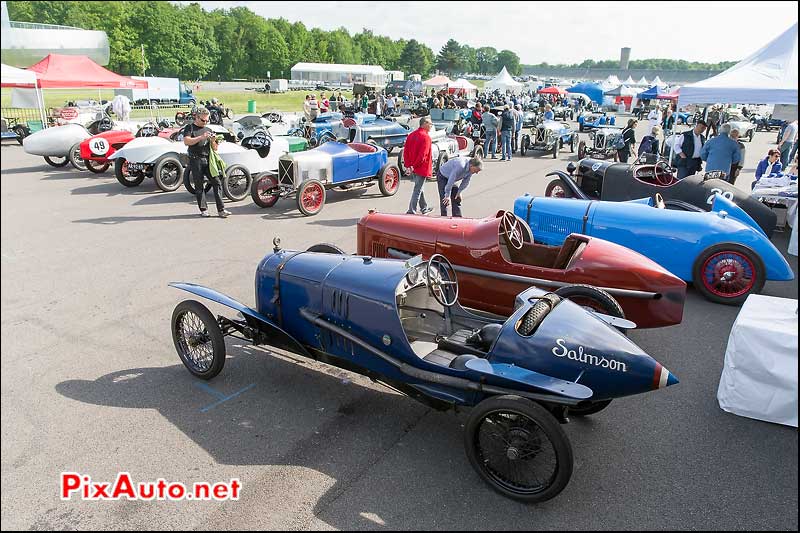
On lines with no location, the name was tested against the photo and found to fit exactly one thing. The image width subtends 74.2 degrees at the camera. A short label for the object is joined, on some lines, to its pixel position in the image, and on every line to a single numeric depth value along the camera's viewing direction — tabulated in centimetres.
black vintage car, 814
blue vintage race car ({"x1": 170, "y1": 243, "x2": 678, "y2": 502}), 331
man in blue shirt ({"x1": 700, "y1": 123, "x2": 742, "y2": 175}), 1071
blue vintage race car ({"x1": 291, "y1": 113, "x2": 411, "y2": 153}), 1719
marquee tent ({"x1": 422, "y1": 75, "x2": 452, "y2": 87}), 4085
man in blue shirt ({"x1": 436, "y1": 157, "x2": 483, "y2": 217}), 848
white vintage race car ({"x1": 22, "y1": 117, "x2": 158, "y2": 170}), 1352
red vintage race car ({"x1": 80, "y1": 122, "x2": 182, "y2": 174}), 1280
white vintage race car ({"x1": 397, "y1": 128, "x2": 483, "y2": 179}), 1427
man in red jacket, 945
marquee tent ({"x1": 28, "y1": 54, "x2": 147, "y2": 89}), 1817
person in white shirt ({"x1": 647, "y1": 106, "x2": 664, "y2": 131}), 2088
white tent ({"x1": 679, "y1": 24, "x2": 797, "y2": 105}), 905
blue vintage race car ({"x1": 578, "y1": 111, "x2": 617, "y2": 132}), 2580
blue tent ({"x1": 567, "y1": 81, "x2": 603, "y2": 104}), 3831
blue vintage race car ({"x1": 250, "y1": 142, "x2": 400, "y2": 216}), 1036
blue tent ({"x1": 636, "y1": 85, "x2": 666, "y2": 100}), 3168
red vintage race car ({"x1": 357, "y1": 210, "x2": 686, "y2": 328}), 510
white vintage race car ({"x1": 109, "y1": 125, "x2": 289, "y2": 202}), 1135
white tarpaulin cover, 387
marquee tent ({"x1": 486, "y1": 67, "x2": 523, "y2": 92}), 3711
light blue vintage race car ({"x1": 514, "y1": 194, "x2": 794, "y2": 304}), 621
